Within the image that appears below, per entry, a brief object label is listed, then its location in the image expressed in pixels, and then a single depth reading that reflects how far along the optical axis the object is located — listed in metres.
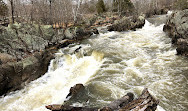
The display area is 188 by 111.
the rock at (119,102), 3.16
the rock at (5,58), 7.28
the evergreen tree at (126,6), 30.37
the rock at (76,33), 13.80
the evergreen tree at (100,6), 34.47
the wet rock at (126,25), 18.06
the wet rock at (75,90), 5.35
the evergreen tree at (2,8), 15.65
